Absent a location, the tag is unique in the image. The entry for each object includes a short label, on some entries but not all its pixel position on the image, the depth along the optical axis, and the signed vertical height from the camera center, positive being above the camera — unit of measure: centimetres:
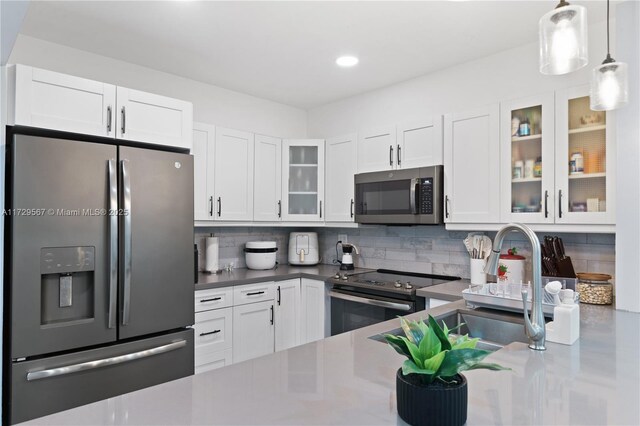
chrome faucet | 137 -27
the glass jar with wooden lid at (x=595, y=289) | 218 -40
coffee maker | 354 -37
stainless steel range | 267 -59
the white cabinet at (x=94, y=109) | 201 +58
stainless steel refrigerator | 188 -31
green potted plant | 82 -35
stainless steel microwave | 285 +13
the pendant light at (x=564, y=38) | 121 +55
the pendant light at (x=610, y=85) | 155 +52
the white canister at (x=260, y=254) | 353 -37
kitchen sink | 187 -55
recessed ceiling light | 285 +111
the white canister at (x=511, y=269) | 243 -33
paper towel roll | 333 -35
